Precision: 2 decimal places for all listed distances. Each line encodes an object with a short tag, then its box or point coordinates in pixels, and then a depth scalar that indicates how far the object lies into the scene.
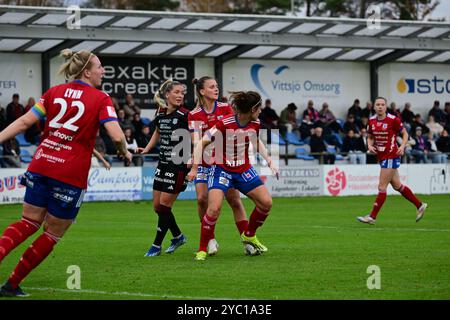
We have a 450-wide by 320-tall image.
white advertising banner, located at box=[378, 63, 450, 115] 39.28
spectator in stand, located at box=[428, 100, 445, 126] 38.31
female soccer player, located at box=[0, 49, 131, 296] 8.70
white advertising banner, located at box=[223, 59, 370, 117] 36.31
